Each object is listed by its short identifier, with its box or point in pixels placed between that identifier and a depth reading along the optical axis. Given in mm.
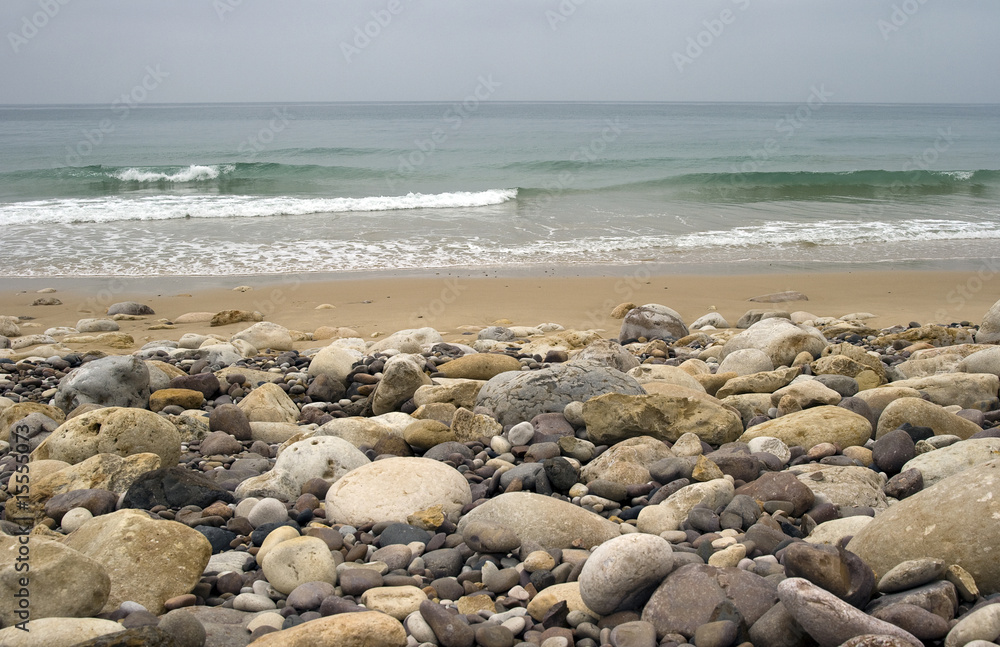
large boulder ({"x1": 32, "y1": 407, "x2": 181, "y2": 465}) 4219
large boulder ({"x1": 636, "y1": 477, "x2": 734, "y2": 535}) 3285
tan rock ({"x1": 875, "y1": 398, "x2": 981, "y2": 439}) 4105
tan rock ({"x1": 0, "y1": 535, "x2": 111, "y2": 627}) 2545
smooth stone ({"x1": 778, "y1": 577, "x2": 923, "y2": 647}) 2180
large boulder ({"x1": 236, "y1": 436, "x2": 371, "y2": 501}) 3902
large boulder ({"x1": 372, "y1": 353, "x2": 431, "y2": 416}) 5242
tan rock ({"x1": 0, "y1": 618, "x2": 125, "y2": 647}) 2289
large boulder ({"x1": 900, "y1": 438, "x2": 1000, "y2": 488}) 3488
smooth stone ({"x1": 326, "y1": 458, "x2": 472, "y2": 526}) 3525
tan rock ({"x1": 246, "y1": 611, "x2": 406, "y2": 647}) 2377
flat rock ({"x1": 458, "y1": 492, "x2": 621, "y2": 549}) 3154
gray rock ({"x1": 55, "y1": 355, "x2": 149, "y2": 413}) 5227
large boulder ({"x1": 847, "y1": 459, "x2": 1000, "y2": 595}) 2549
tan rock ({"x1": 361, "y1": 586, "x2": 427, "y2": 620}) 2703
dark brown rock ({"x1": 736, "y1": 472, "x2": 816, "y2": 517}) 3309
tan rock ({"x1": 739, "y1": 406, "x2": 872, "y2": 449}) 4133
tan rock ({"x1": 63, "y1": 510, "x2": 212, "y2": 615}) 2810
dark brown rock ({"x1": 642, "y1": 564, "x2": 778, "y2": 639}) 2479
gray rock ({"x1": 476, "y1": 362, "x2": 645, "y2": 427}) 4809
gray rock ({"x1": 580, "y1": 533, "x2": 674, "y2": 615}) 2549
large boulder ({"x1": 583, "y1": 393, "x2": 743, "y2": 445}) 4336
